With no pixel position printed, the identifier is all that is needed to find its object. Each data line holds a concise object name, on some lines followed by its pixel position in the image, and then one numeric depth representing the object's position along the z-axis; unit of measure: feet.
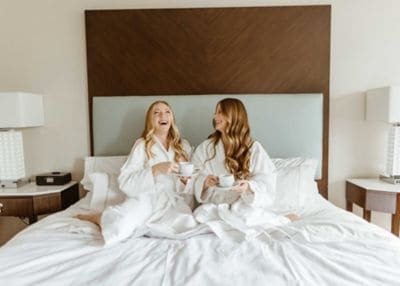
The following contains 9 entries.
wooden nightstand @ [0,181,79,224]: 7.55
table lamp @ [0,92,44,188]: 7.62
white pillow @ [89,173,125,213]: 6.81
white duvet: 3.72
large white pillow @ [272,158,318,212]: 6.88
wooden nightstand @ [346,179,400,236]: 7.39
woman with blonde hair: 5.23
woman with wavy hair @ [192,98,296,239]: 5.41
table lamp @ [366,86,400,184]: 7.47
